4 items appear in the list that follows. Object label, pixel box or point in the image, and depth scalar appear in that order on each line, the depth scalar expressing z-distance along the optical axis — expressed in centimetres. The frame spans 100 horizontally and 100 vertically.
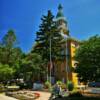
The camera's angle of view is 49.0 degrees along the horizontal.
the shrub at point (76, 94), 1062
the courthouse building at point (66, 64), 2306
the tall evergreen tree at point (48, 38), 2122
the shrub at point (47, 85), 1805
